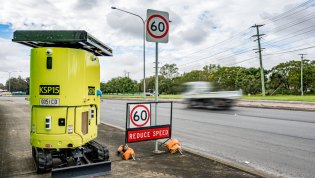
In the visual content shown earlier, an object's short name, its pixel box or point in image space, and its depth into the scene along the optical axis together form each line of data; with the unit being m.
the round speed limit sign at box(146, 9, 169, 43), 5.04
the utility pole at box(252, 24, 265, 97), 37.65
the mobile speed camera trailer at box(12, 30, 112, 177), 3.59
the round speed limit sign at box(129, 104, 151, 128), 4.85
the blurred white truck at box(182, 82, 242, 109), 15.72
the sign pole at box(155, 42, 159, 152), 5.14
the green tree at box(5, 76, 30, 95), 126.94
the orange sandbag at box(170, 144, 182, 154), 4.96
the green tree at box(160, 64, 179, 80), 94.62
